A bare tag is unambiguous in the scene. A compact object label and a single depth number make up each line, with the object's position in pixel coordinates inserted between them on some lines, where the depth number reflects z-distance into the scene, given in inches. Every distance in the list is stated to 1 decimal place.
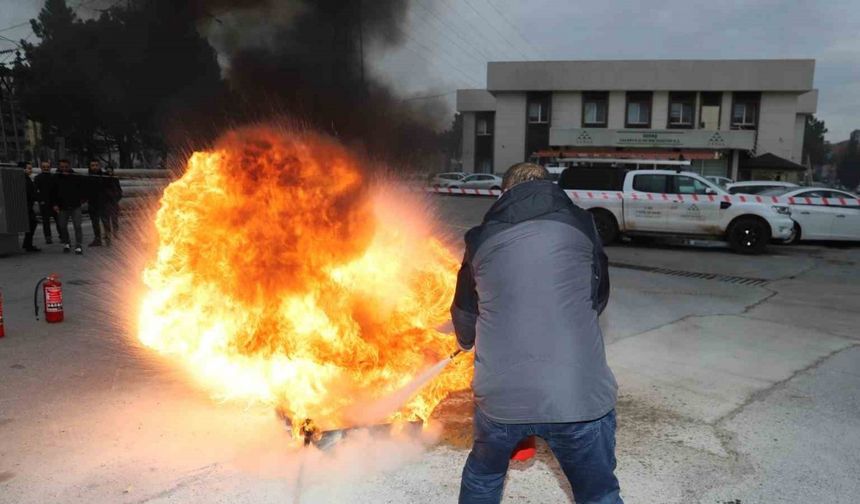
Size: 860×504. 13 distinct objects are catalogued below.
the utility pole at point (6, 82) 596.4
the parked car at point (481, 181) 1131.3
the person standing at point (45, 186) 431.8
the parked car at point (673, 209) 499.8
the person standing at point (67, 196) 417.1
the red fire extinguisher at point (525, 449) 97.1
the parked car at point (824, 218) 532.7
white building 1326.3
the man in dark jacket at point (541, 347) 86.7
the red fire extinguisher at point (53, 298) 248.4
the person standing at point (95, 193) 435.5
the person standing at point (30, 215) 437.7
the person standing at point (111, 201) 454.0
